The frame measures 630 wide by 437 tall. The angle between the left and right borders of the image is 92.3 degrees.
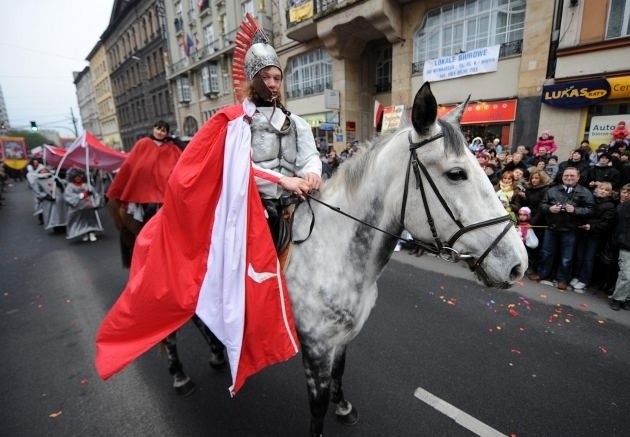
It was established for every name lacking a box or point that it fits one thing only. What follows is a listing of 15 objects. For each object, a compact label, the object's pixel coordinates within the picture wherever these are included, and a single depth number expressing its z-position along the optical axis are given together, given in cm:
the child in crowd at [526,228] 530
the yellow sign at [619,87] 855
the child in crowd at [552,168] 626
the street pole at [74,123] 4705
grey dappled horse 148
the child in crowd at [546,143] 756
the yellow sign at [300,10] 1534
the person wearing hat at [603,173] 528
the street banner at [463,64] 1119
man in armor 198
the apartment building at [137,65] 3344
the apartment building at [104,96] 5005
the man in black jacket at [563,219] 485
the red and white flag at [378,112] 594
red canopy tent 707
